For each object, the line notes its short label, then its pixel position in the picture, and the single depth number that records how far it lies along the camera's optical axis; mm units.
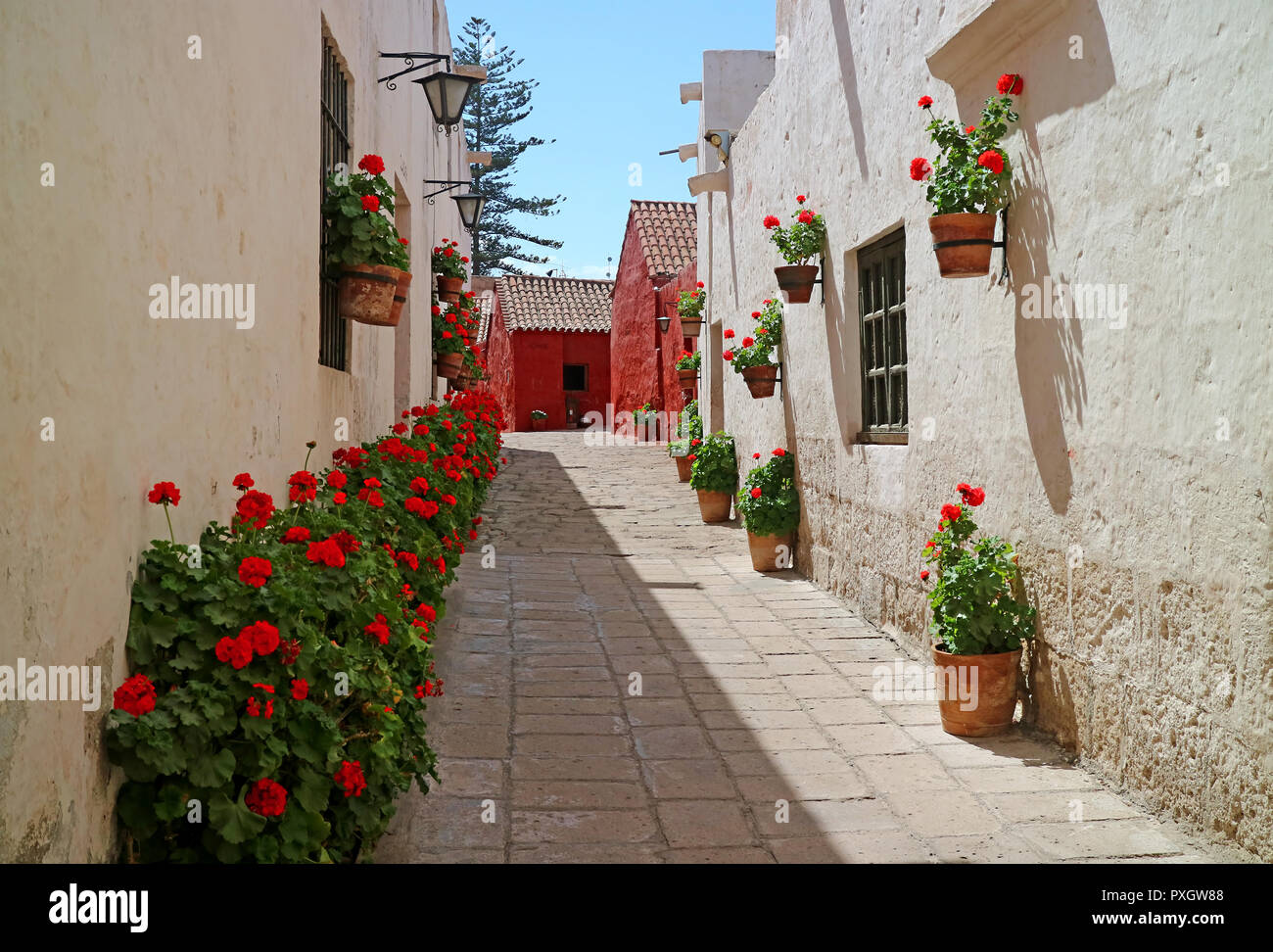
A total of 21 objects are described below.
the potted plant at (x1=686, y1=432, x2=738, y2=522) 11484
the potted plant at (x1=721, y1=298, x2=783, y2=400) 9359
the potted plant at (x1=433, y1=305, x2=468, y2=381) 11352
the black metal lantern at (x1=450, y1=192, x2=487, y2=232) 11740
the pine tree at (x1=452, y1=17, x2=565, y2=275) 36156
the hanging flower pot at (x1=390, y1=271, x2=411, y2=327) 5589
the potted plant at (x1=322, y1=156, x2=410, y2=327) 5156
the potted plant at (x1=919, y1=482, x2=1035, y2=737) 4574
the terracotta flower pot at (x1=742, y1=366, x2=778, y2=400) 9359
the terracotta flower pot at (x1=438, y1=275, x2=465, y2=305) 11297
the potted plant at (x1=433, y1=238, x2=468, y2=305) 11297
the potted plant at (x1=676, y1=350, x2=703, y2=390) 15860
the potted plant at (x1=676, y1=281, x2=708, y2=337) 15227
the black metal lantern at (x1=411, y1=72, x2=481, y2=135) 7566
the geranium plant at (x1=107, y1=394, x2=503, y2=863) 2291
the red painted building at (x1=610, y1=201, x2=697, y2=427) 20094
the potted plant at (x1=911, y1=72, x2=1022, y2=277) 4707
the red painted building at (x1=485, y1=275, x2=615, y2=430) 27625
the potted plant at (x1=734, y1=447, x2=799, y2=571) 8781
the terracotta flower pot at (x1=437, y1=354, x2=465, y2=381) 11500
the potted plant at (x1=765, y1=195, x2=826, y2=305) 7953
